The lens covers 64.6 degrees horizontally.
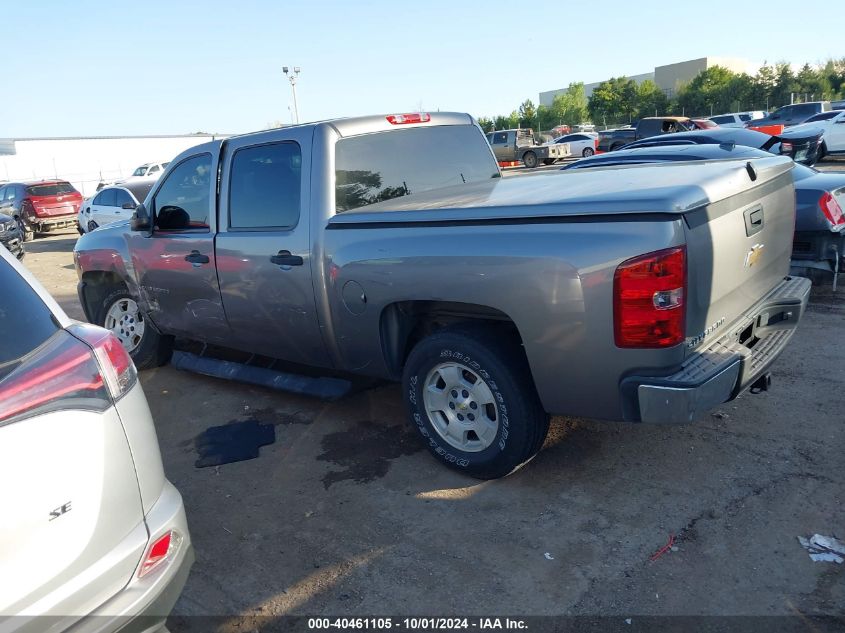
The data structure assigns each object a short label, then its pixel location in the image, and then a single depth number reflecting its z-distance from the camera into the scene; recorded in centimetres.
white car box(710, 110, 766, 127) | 3197
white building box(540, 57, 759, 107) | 8569
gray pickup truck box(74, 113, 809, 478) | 297
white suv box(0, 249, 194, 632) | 186
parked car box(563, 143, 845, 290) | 622
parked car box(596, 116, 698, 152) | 2444
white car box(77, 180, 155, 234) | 1598
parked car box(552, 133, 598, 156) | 3372
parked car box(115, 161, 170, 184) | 2695
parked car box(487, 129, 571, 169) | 3138
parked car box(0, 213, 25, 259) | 1505
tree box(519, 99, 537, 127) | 7019
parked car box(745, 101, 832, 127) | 3022
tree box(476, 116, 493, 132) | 7038
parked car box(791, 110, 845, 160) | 2120
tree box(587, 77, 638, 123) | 6262
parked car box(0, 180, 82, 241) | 2155
